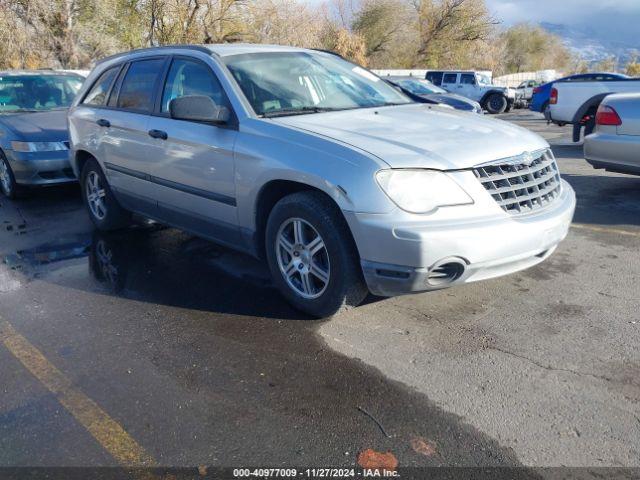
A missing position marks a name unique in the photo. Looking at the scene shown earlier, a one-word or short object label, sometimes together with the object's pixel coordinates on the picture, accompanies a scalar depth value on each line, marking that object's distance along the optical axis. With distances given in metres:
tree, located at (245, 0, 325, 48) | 25.84
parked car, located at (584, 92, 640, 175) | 6.34
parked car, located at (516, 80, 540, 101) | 28.61
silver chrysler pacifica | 3.21
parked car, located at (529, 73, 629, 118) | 20.64
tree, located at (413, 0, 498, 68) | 43.31
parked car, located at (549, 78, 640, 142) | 10.04
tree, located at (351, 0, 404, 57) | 42.81
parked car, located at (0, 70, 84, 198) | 7.20
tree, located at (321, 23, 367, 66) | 38.00
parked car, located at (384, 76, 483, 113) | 14.54
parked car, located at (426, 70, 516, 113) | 24.94
